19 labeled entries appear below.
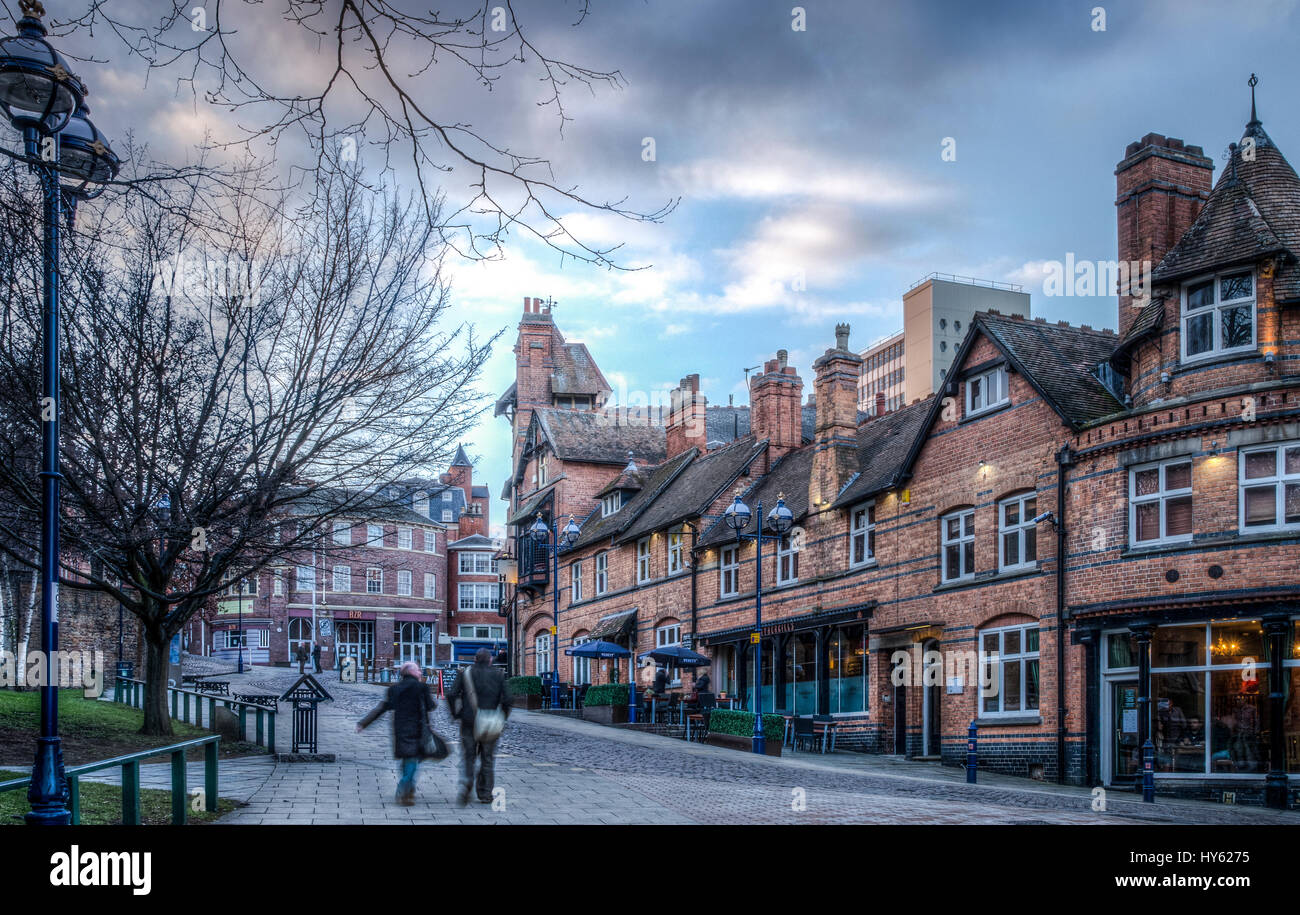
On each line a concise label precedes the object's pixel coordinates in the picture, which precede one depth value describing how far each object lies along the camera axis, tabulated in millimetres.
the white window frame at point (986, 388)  24828
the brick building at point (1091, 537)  19781
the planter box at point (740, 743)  25547
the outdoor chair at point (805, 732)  29062
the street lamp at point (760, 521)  26141
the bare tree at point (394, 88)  5789
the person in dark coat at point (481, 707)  13578
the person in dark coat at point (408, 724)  13211
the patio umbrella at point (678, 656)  33509
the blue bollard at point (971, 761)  20812
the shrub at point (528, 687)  40438
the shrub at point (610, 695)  34469
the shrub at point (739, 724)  26516
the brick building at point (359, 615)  71875
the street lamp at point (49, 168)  8078
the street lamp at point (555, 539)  39531
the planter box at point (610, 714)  34094
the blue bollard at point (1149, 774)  18797
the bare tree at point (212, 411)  16906
